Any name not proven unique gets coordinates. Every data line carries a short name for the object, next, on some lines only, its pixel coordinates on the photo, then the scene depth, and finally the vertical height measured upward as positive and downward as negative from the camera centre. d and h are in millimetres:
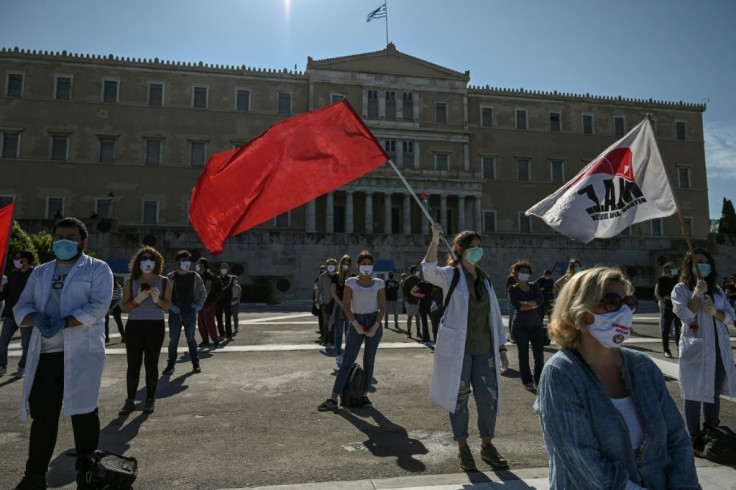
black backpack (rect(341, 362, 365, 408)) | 5879 -1313
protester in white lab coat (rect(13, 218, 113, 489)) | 3572 -502
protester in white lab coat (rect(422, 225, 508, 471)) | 4113 -578
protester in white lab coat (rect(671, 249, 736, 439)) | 4332 -615
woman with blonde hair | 1918 -491
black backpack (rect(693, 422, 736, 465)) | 3924 -1313
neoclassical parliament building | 37062 +11717
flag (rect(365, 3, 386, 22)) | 43500 +23883
